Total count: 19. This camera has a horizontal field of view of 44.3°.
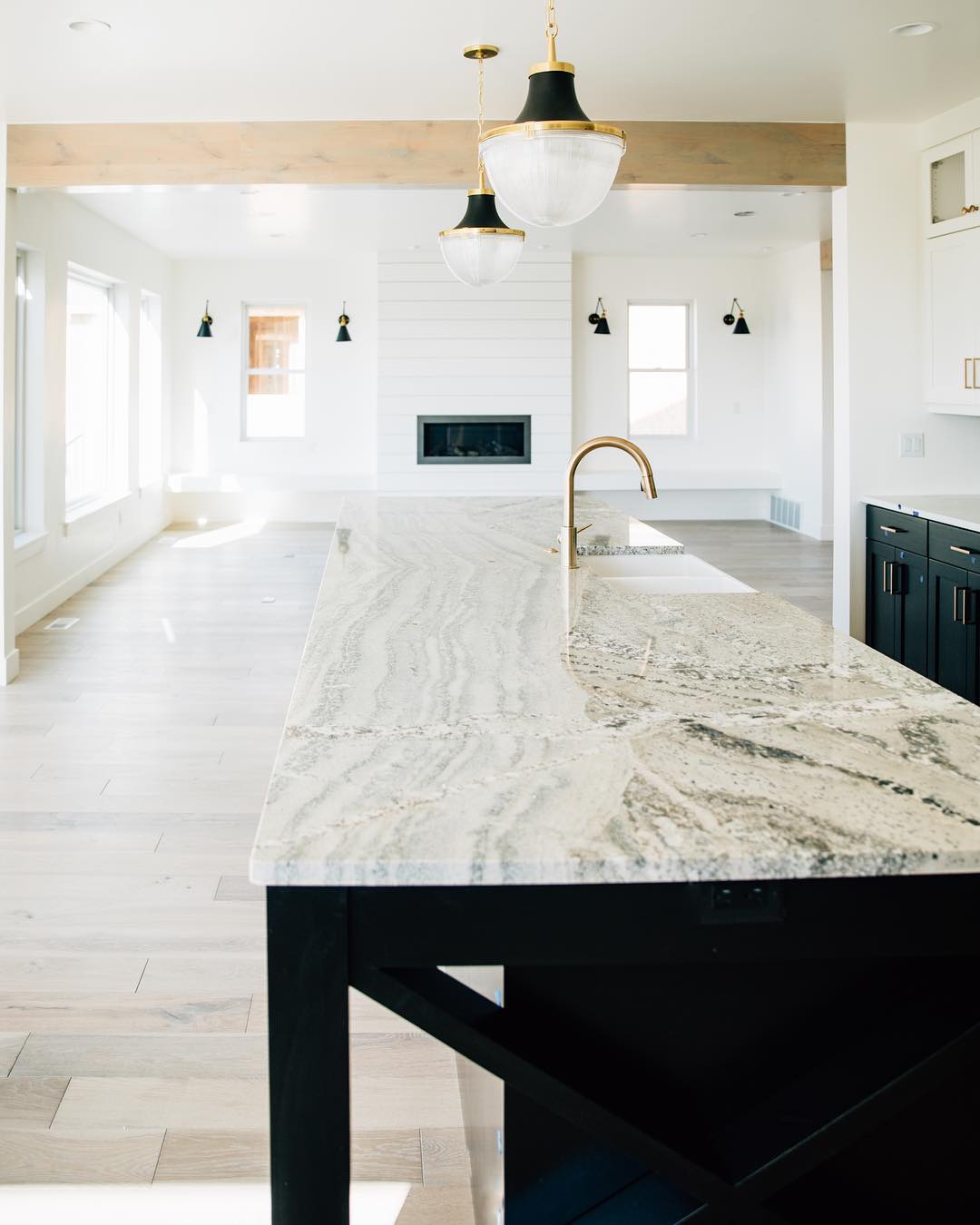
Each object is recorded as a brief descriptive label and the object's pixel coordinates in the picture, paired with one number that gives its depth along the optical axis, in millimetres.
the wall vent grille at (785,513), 11219
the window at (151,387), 10961
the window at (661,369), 11883
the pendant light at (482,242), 3703
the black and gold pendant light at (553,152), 2277
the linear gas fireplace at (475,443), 11492
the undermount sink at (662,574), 3105
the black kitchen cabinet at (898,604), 4762
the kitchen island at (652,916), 1114
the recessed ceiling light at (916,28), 3994
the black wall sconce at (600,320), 11109
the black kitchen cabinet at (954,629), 4324
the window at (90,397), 8766
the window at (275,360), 11961
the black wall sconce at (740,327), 11422
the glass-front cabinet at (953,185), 4762
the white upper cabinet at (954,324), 4797
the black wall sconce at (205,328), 11234
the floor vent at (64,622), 6903
